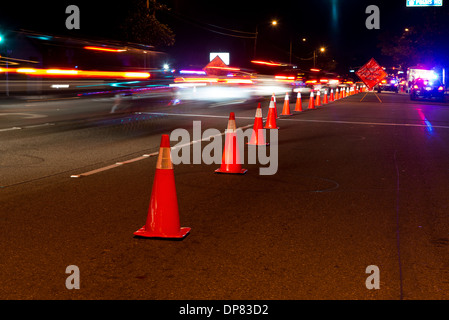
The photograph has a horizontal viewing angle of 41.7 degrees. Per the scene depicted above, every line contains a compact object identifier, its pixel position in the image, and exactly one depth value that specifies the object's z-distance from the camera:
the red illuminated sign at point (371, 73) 51.50
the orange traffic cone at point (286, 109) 20.94
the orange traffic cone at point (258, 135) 11.91
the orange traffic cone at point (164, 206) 5.39
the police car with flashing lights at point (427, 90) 40.94
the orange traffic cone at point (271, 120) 15.04
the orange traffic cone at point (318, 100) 29.09
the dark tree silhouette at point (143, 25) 37.16
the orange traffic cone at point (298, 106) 23.60
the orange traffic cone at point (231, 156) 8.63
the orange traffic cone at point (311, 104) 25.59
